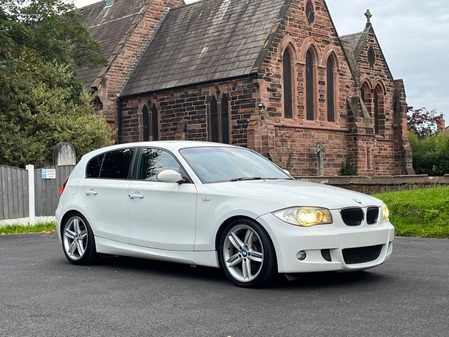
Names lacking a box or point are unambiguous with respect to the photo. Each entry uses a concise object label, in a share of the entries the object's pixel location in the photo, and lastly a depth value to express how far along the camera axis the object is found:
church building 29.45
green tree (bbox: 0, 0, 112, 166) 23.91
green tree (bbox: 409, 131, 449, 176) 39.94
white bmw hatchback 6.83
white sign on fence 17.23
